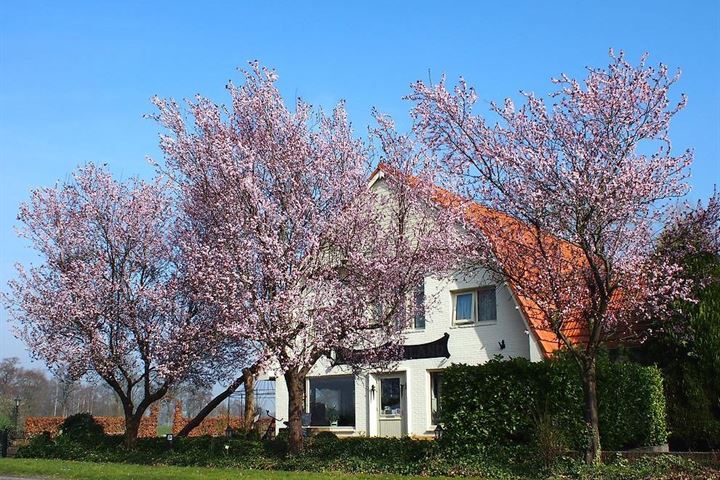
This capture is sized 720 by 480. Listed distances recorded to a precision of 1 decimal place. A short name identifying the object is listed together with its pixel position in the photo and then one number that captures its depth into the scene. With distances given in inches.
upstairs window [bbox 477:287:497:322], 925.2
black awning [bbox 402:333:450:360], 950.7
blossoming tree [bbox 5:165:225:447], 828.6
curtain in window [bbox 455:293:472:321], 949.8
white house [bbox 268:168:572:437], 899.4
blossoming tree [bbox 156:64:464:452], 658.8
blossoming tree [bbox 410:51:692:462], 518.3
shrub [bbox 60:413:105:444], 921.7
